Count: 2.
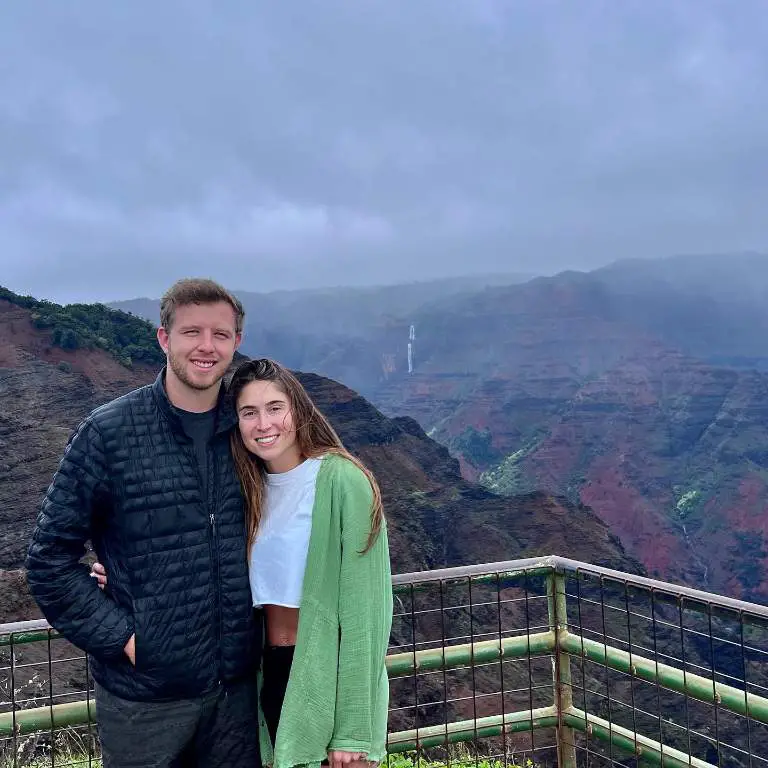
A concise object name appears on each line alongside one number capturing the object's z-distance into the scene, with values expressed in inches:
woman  75.3
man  75.7
